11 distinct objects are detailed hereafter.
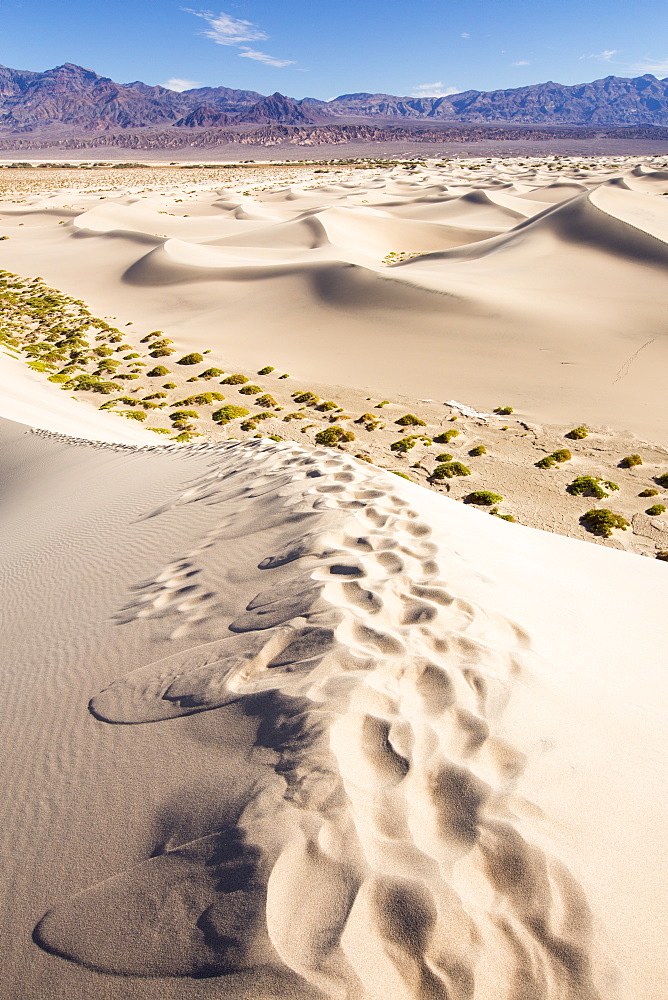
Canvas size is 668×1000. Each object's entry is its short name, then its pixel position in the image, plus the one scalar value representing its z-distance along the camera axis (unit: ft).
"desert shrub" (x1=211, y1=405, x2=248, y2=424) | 49.11
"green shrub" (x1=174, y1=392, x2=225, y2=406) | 53.72
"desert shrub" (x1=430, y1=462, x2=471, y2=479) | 38.17
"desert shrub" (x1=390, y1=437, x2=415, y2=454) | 42.14
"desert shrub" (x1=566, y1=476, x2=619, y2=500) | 35.24
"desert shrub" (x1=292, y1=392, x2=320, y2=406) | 52.85
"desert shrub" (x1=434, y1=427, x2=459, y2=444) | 43.70
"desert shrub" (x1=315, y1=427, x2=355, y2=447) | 43.47
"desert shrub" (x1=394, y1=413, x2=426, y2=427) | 46.92
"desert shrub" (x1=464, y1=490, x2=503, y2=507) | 34.45
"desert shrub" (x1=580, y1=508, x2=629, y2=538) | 31.53
